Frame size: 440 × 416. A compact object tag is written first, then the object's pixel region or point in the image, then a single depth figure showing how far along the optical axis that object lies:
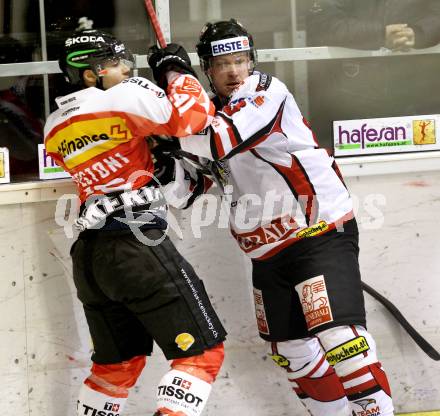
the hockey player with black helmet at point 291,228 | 5.04
